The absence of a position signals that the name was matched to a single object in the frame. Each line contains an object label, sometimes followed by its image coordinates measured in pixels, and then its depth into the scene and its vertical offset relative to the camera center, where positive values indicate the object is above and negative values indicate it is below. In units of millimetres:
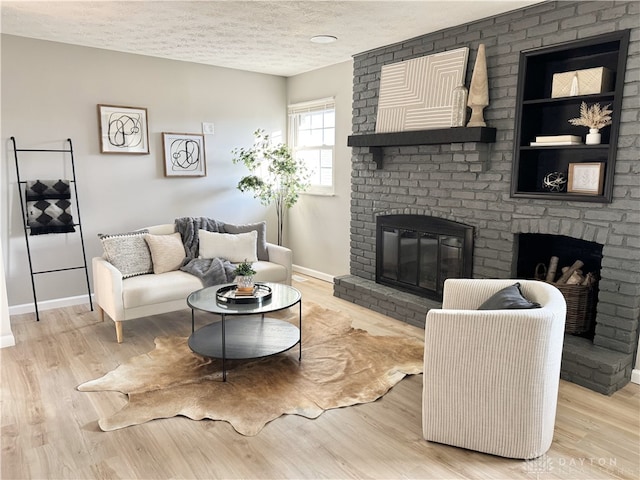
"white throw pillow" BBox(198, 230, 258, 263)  4316 -743
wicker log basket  3189 -938
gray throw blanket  3979 -834
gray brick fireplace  2824 -227
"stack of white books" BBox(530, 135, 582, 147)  3092 +172
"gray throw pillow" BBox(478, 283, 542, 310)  2240 -665
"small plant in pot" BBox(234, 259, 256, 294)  3246 -778
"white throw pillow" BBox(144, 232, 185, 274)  4043 -755
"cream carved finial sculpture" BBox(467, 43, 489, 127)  3430 +576
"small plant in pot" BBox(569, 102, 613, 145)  2957 +298
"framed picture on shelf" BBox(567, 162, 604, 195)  2986 -79
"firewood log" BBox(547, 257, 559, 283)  3445 -769
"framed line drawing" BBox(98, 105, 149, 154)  4504 +375
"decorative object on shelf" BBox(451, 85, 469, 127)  3572 +469
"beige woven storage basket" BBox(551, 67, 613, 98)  2926 +543
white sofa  3539 -980
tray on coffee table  3127 -892
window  5277 +345
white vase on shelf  2994 +184
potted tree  5332 -73
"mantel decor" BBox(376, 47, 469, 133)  3691 +644
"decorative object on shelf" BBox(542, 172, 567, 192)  3283 -111
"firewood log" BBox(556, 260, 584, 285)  3320 -755
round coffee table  2994 -1199
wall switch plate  5180 +434
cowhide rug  2580 -1349
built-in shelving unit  2906 +354
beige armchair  2086 -978
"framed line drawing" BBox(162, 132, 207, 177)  4934 +131
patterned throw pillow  3867 -726
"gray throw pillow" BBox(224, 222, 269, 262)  4602 -656
